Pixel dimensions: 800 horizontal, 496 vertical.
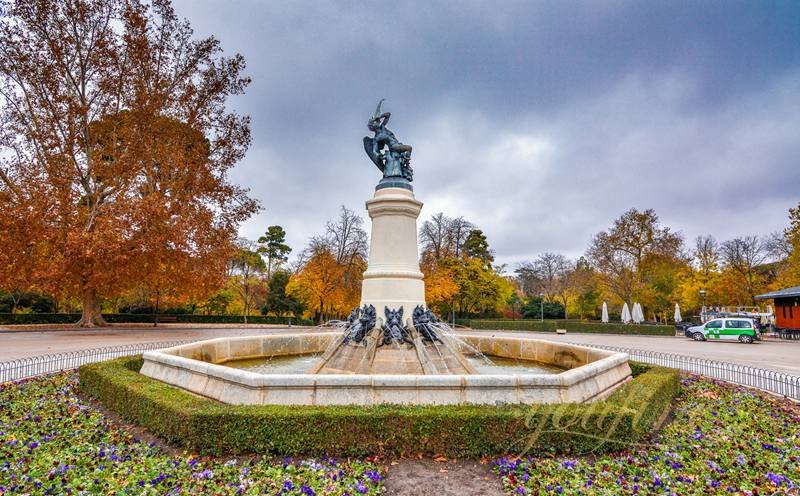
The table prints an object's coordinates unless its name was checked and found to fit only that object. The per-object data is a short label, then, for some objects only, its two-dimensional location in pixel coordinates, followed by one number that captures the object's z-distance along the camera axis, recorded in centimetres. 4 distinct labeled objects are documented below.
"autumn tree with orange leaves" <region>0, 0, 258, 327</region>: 2348
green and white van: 2694
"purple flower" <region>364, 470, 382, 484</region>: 509
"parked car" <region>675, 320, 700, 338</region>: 3750
